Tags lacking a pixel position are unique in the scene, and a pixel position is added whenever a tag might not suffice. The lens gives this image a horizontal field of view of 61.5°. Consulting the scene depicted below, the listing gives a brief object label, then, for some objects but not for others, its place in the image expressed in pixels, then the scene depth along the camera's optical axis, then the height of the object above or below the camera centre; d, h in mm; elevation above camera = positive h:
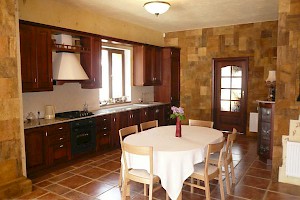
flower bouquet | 3234 -374
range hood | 4340 +356
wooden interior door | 6457 -239
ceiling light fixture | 4113 +1298
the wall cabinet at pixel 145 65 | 6297 +515
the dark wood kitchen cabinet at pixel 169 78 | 6852 +194
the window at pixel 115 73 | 5891 +298
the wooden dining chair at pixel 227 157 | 3125 -957
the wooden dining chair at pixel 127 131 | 3461 -648
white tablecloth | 2693 -798
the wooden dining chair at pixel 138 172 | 2590 -985
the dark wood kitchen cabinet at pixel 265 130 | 4340 -794
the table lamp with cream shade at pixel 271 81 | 4943 +62
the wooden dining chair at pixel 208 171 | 2717 -984
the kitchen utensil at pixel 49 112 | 4328 -455
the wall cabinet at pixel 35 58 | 3744 +422
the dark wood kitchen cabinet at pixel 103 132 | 4836 -919
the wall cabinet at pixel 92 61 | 4863 +479
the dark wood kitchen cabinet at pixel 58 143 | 3952 -933
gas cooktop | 4456 -528
